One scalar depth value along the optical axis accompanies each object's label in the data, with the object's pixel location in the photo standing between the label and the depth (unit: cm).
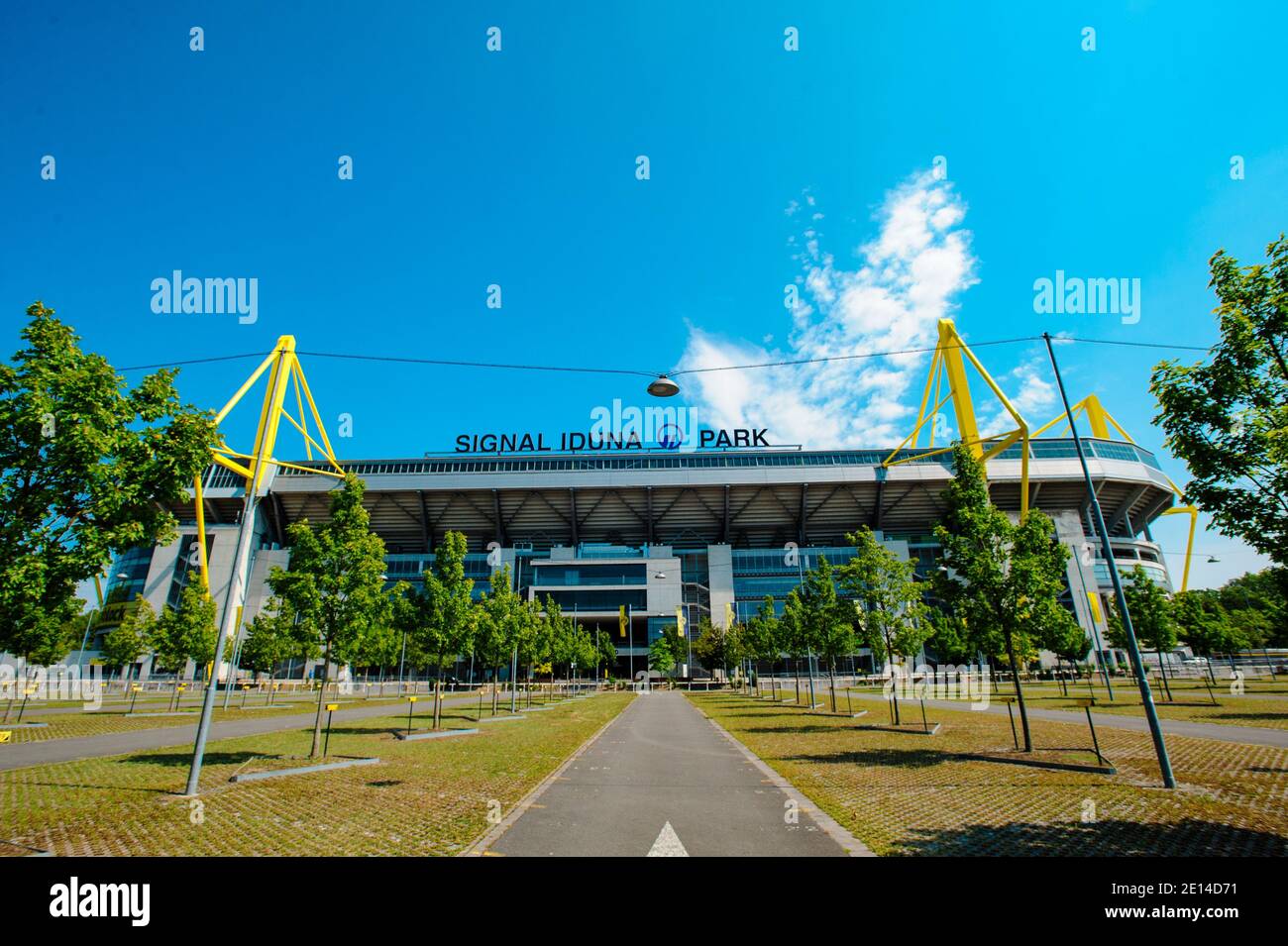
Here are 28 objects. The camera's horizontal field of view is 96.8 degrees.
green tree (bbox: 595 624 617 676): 7669
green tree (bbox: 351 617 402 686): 1775
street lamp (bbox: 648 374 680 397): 2002
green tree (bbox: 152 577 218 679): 3447
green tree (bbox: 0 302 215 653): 909
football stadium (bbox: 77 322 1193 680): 8700
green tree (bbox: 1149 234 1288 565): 952
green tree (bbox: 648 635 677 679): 7244
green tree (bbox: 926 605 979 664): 1908
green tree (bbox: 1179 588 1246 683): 3659
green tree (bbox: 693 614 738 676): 7219
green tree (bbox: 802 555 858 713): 3009
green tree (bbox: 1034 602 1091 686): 1703
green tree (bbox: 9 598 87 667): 1027
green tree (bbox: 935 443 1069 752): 1720
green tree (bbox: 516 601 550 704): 3728
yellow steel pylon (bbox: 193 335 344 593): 6519
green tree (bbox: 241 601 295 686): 4322
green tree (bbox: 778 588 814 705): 3500
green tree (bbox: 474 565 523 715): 2884
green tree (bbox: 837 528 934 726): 2542
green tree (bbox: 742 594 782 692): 4579
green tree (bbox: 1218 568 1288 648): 6844
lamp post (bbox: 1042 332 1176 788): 1162
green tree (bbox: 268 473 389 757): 1694
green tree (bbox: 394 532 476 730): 2342
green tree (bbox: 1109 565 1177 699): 3394
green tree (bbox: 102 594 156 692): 3703
